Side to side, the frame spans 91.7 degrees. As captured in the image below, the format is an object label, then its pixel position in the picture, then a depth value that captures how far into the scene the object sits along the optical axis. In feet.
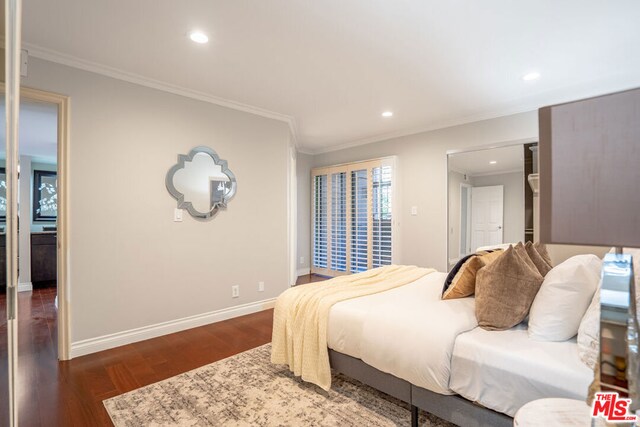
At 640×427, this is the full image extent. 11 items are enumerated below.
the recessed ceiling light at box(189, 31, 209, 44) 7.25
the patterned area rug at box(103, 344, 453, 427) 5.78
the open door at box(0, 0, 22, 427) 2.91
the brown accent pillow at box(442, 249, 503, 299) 6.56
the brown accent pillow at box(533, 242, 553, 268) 6.66
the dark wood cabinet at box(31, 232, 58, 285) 17.33
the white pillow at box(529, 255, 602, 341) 4.63
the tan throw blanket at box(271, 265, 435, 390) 6.55
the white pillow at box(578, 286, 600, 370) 4.00
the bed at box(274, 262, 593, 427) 4.19
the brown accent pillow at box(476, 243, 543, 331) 5.25
